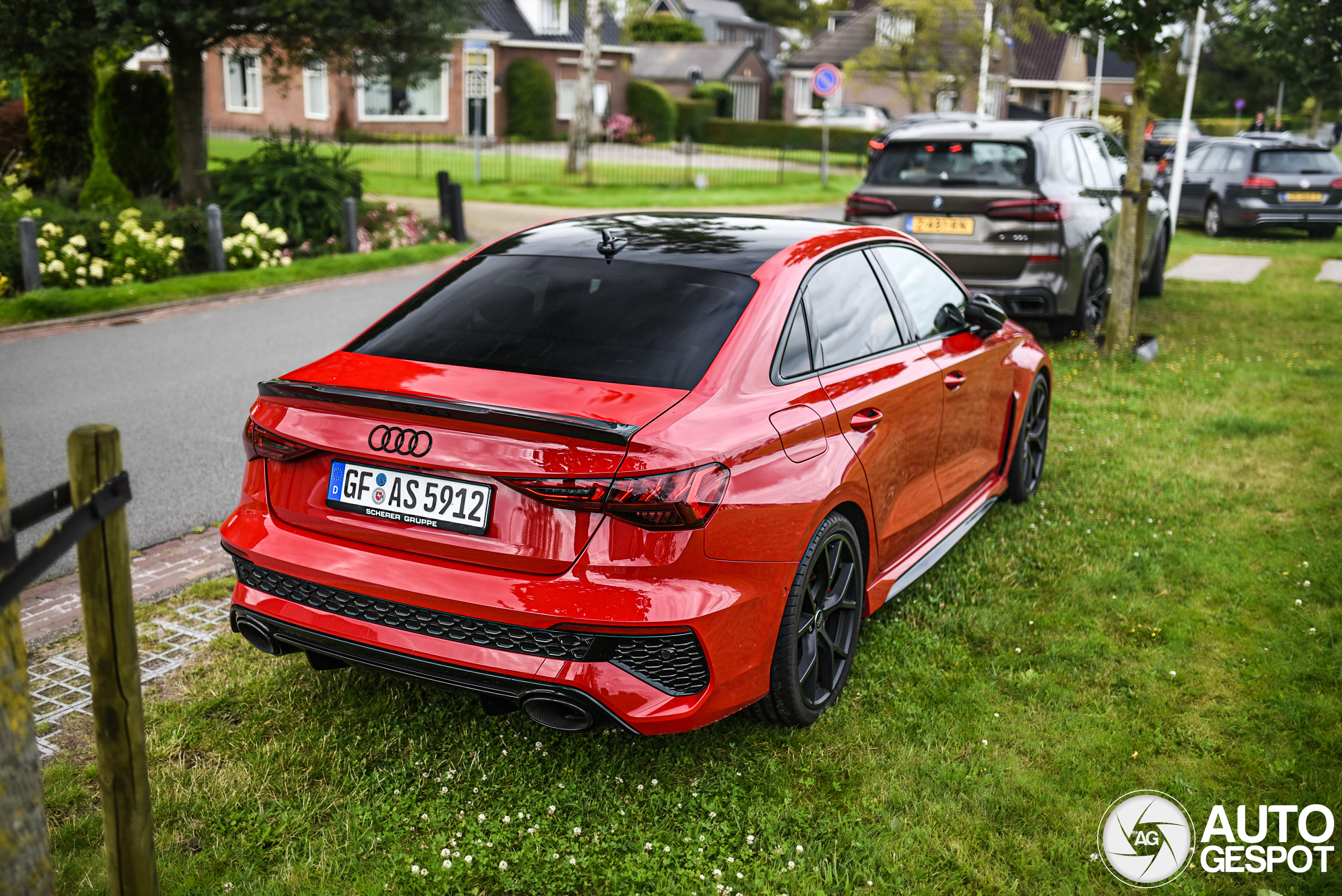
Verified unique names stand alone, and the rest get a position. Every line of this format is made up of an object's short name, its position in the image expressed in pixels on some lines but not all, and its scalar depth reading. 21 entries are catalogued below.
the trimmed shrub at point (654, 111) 51.41
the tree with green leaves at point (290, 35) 13.94
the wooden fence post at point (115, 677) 2.26
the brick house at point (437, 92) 43.22
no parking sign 27.69
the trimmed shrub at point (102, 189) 14.98
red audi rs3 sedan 3.04
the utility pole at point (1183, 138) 16.97
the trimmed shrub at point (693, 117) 53.31
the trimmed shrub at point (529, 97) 46.41
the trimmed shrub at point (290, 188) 15.07
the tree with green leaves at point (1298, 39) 21.19
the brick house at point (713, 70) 63.94
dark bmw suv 9.45
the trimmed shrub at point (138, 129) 16.77
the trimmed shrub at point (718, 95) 56.88
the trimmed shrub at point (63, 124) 17.75
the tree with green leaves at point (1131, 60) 9.50
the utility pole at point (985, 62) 37.50
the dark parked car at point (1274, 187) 19.77
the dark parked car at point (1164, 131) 38.81
